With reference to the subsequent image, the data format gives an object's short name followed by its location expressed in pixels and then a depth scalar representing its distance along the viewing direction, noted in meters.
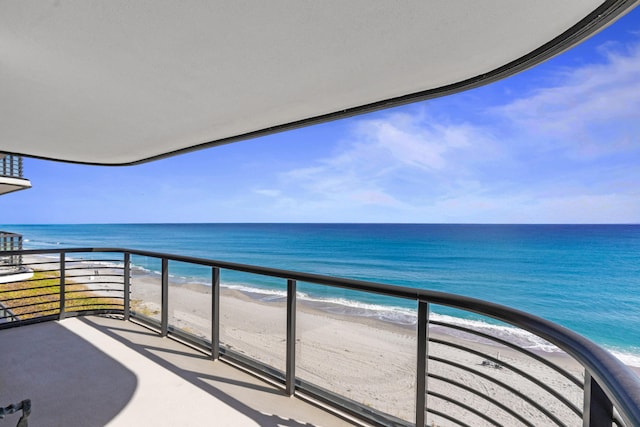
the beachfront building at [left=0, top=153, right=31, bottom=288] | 7.79
